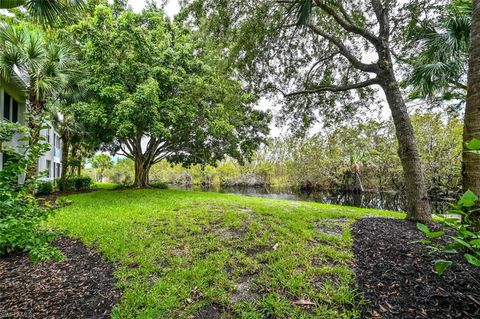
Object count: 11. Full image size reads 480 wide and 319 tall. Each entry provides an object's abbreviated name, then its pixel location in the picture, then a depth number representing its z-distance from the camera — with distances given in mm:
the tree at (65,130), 12648
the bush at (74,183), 13227
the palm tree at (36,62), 6375
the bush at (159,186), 15300
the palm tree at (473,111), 2557
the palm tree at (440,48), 5039
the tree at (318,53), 4555
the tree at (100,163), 25359
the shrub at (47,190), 11340
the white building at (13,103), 8945
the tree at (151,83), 7938
